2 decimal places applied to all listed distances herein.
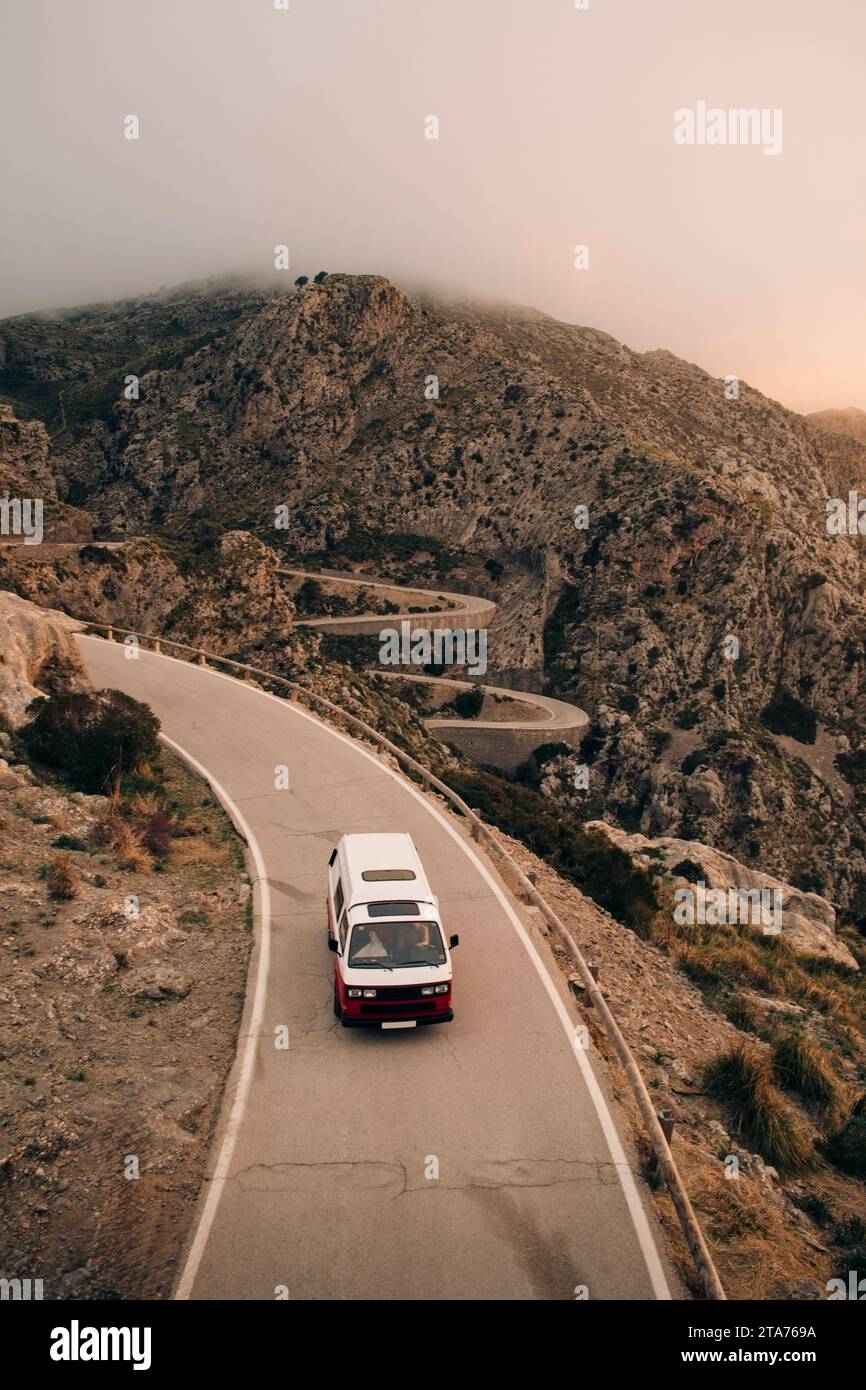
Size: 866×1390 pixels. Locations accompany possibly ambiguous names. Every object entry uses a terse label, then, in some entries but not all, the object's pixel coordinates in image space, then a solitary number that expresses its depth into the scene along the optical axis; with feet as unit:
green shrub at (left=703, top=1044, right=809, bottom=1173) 33.32
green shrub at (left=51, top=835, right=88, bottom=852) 49.26
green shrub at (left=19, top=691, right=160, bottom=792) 60.70
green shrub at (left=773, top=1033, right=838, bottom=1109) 38.65
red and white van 33.86
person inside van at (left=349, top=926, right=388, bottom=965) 34.90
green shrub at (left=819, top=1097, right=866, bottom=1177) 33.88
